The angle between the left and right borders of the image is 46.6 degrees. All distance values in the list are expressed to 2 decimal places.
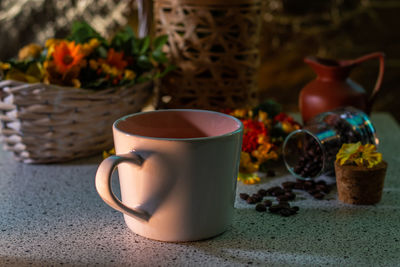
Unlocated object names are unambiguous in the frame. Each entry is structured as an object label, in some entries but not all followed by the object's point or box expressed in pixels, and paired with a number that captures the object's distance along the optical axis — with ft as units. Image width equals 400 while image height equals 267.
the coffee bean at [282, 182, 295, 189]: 2.33
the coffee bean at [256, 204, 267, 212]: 2.07
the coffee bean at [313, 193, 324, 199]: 2.20
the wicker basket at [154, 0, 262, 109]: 2.88
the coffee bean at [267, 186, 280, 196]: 2.26
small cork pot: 2.11
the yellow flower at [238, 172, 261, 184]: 2.40
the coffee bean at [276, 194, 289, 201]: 2.18
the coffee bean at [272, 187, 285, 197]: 2.24
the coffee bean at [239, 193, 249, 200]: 2.18
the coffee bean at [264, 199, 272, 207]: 2.09
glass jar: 2.34
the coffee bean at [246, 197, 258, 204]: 2.15
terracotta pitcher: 2.83
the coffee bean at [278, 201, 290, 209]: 2.06
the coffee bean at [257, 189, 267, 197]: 2.22
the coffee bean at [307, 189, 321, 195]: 2.23
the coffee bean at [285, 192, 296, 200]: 2.20
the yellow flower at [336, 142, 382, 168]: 2.11
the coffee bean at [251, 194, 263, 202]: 2.17
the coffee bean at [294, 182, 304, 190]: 2.31
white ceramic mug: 1.62
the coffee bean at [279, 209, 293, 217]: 2.01
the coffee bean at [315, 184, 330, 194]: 2.27
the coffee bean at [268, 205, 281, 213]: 2.04
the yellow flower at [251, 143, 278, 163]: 2.52
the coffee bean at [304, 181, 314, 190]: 2.30
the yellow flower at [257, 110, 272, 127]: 2.73
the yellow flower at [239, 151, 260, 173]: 2.47
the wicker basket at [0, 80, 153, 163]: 2.42
